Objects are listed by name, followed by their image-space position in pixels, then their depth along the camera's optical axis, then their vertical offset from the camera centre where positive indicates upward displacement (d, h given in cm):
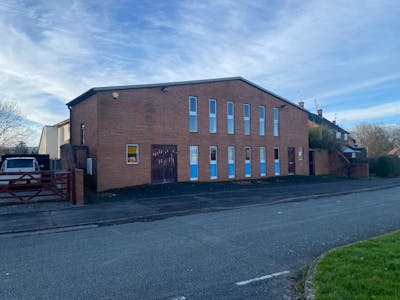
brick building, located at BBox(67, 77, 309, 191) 1725 +221
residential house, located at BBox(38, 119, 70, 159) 3084 +284
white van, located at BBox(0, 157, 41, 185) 1625 +11
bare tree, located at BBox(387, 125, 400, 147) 5306 +499
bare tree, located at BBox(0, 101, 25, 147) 3241 +305
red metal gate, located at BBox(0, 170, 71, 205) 1209 -97
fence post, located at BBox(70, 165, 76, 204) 1249 -90
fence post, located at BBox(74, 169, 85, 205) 1232 -90
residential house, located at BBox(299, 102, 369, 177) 2927 -1
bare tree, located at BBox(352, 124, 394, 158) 4762 +352
